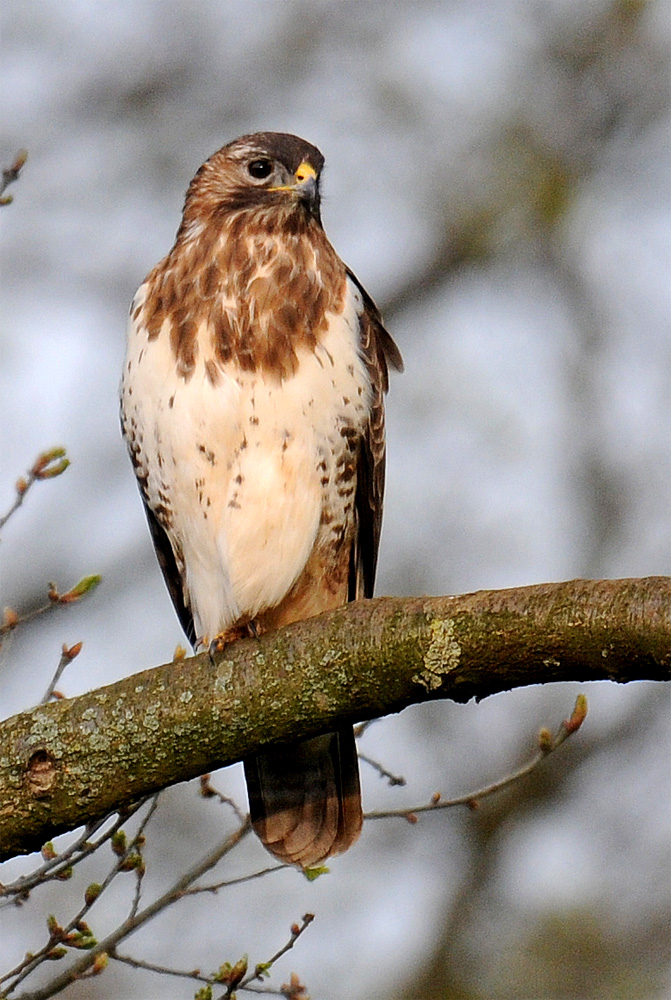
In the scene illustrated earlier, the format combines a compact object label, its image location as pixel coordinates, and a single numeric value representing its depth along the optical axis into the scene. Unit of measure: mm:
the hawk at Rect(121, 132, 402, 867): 8453
